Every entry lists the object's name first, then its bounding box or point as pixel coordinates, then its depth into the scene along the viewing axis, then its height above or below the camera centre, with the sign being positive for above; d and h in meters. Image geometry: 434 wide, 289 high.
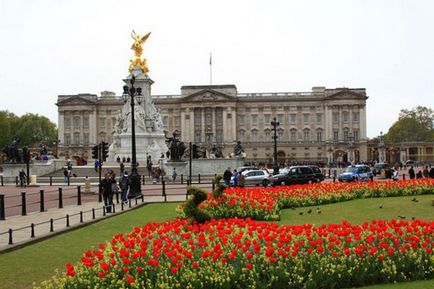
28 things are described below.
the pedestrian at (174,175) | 48.78 -1.36
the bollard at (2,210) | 21.22 -1.76
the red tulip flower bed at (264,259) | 9.43 -1.71
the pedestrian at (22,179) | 44.82 -1.38
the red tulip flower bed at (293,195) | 18.92 -1.48
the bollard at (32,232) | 15.73 -1.90
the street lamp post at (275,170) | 47.33 -1.03
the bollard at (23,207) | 22.56 -1.76
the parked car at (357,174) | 44.41 -1.37
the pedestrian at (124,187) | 27.00 -1.27
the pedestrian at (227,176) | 36.64 -1.13
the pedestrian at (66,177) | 49.16 -1.47
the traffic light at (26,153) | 50.74 +0.67
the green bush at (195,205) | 14.91 -1.18
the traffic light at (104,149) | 33.28 +0.59
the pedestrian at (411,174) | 42.09 -1.33
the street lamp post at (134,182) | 28.85 -1.12
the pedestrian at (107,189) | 25.05 -1.25
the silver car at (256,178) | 40.81 -1.43
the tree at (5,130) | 124.31 +6.61
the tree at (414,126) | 149.88 +7.42
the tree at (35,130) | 138.62 +7.32
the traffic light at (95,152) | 33.31 +0.40
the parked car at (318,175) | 40.82 -1.31
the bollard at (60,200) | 25.30 -1.72
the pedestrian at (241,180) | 33.50 -1.29
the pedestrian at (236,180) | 37.78 -1.42
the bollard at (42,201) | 23.84 -1.65
